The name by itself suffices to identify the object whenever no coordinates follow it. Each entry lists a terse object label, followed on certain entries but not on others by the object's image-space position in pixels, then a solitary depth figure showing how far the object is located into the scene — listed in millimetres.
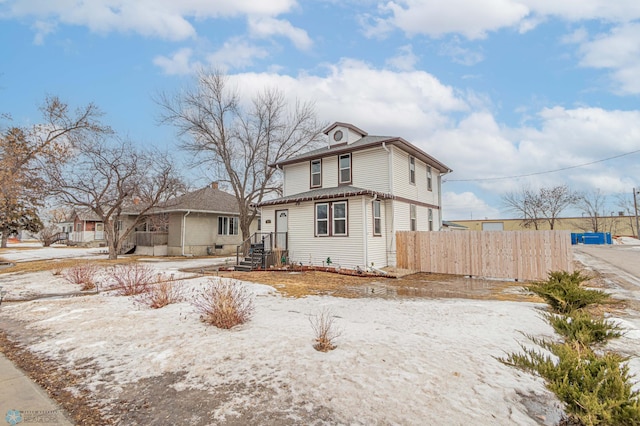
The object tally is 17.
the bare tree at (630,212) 47356
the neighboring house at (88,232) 38188
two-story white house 13414
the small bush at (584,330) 3944
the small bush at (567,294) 5772
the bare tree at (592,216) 45806
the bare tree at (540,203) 40750
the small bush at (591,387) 2133
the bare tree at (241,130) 20219
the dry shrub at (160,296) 6645
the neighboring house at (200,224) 22266
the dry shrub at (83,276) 9242
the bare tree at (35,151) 13750
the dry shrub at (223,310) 5117
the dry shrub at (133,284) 8054
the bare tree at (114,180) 17406
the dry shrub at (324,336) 4105
